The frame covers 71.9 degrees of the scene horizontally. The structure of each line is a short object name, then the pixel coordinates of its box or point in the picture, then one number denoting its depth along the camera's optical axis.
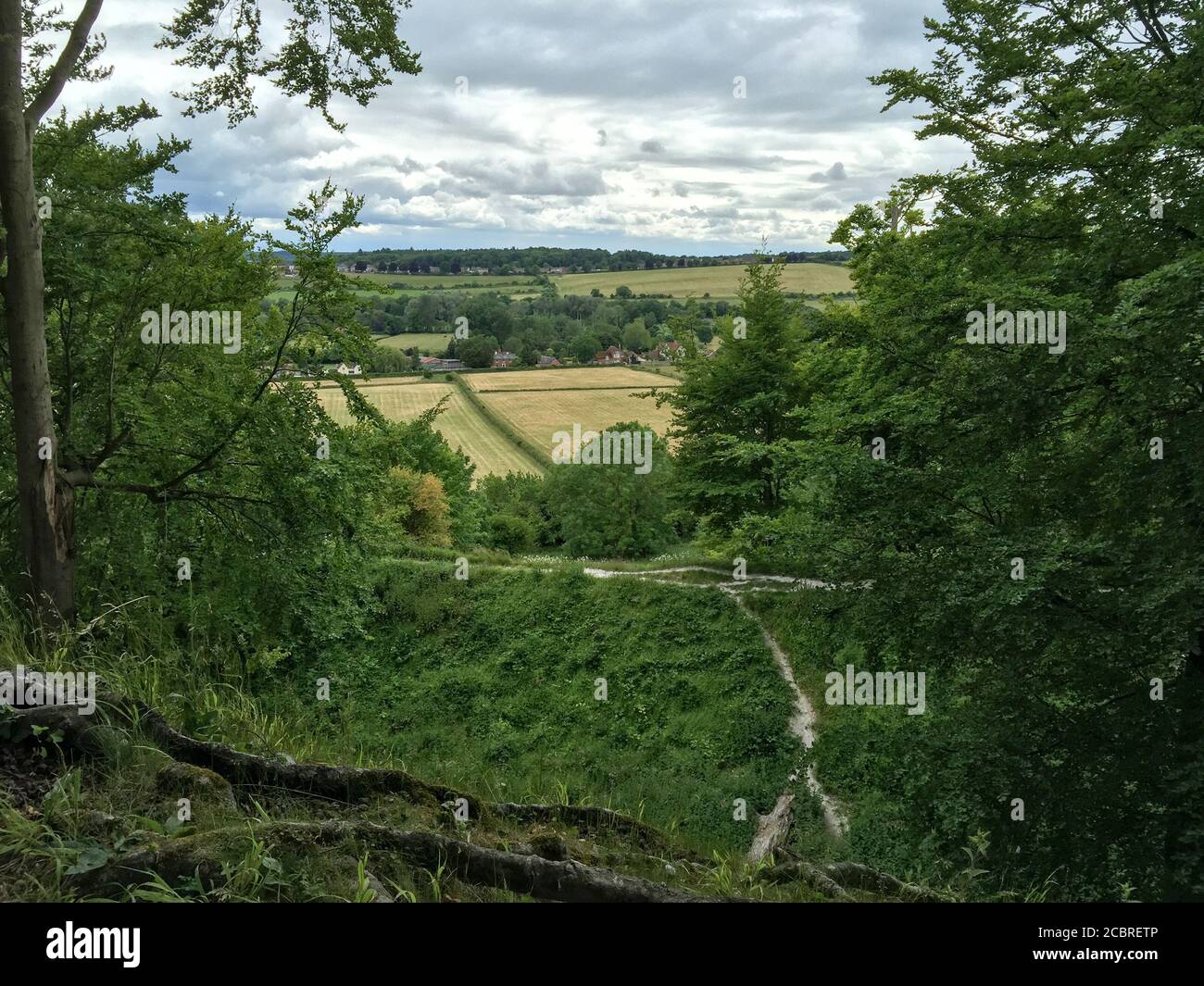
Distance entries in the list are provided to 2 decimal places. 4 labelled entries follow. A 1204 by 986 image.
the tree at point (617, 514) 39.28
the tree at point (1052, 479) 8.45
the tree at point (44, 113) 7.49
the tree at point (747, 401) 25.88
